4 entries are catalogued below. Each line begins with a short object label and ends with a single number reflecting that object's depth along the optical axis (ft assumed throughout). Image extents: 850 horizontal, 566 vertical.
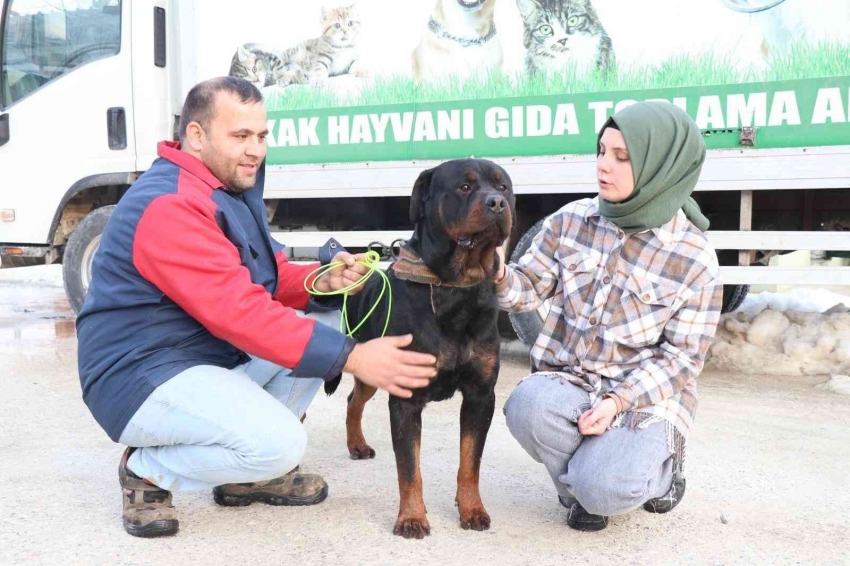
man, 8.32
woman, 8.62
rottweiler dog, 8.86
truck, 14.92
